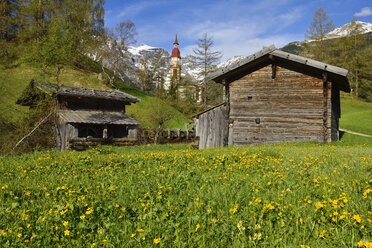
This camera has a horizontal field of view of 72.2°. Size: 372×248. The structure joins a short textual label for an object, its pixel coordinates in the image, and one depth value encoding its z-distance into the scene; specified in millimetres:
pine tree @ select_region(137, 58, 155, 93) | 72250
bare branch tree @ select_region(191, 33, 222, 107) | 47094
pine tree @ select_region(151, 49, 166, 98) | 70638
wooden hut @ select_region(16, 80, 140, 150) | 21797
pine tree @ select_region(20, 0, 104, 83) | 44781
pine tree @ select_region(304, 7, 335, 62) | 55969
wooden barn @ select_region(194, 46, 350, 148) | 16453
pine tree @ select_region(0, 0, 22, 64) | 43812
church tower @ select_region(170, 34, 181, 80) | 106625
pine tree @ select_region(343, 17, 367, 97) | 54438
